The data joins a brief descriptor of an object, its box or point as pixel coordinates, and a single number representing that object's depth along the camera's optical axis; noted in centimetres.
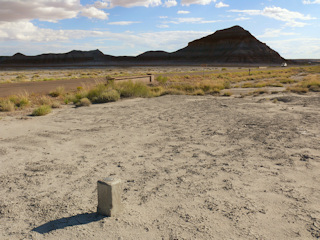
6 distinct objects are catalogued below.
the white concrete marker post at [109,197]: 376
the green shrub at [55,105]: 1403
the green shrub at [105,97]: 1562
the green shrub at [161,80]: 2577
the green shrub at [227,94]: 1846
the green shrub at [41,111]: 1194
